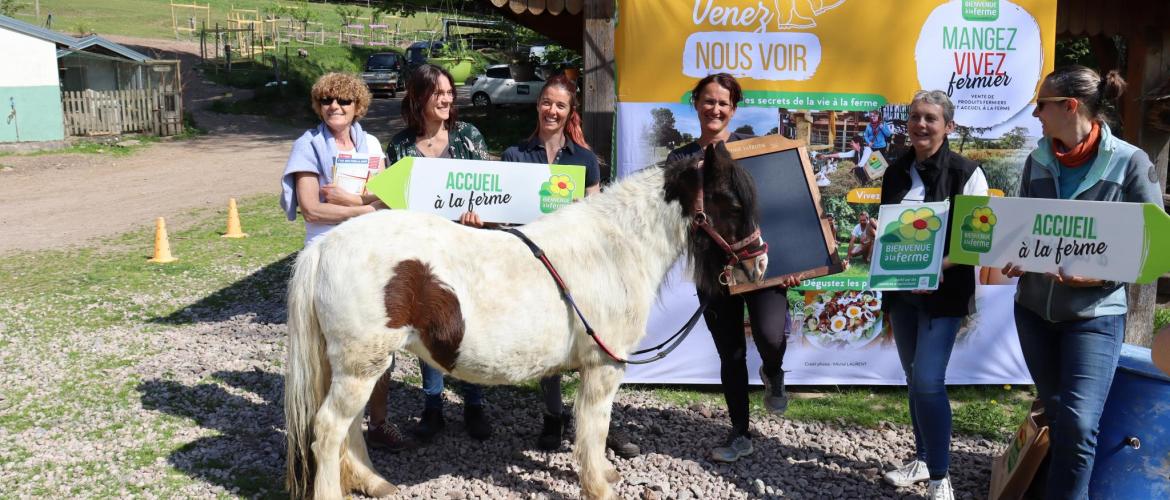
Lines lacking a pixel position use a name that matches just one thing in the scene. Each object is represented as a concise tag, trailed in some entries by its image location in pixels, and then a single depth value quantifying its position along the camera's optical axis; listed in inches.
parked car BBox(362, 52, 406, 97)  1237.6
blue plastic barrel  136.5
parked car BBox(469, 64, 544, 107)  1047.6
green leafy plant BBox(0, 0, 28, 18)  1411.5
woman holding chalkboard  162.6
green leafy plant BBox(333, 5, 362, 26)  1466.5
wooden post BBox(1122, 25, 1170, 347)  225.6
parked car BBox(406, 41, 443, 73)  1043.9
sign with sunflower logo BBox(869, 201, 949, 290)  141.8
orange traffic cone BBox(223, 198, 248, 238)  441.3
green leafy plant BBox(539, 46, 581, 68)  848.8
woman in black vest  145.6
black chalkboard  161.8
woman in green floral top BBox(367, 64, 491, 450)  172.9
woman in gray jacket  127.5
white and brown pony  139.0
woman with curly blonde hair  169.0
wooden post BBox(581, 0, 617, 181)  213.3
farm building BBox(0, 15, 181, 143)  753.0
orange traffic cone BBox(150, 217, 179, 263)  378.3
